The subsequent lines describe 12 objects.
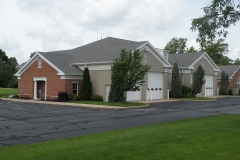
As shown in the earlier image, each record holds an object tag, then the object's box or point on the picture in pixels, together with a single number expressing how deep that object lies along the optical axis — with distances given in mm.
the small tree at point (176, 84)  40562
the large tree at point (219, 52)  82294
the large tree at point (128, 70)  28797
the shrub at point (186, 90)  42125
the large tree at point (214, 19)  13102
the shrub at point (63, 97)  33406
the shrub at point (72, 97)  33525
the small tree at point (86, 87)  34062
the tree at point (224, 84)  51312
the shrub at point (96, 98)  33938
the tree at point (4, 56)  85875
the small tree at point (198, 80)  42000
